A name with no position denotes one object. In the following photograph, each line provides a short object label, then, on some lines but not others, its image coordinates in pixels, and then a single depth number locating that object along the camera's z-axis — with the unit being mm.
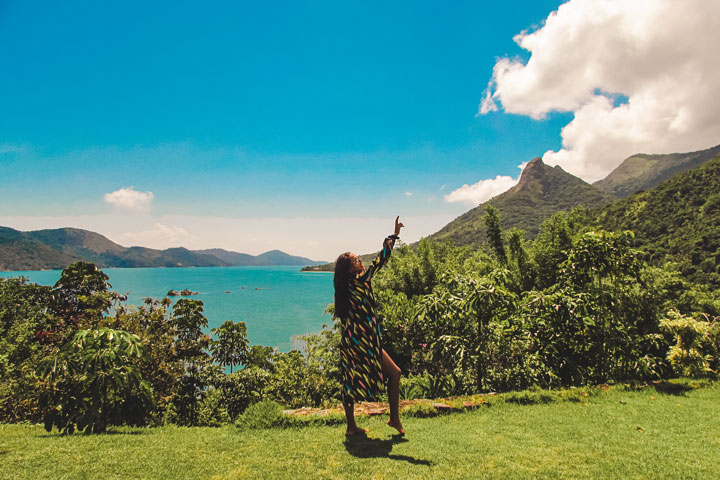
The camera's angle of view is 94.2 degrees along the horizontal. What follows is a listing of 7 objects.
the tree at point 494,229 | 23484
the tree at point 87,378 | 3633
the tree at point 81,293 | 8578
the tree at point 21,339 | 5773
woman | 3605
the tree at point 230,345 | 8617
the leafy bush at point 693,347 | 5875
